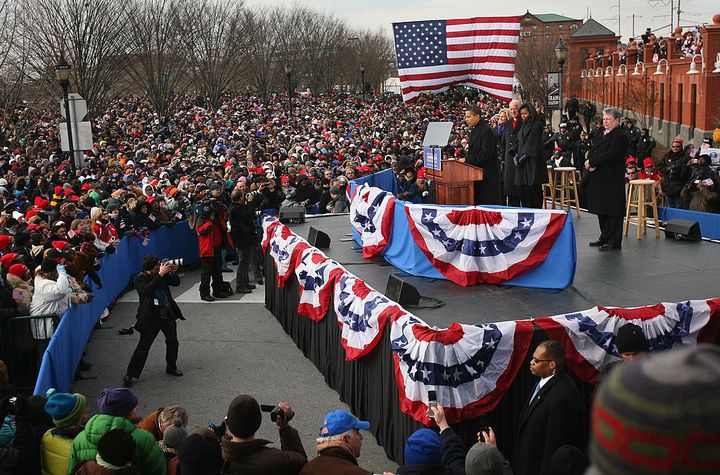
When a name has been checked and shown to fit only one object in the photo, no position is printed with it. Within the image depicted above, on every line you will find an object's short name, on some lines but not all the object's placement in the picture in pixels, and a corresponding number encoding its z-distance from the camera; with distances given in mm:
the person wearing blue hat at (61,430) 5824
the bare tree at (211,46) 57156
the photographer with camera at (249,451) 5180
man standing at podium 12922
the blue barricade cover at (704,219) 13180
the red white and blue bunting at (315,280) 10695
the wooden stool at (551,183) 14412
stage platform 8906
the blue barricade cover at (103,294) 9320
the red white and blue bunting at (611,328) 7738
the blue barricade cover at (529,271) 9367
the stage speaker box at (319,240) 13328
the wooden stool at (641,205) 12078
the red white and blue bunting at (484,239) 9461
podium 12922
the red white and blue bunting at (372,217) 11586
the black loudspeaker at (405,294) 9148
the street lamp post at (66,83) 20250
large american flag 15961
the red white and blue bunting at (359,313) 8688
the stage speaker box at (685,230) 12102
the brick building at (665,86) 36031
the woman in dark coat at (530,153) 12930
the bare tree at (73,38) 34719
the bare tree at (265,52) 71125
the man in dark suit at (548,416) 5938
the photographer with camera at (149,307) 10711
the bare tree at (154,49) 45812
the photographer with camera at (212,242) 14758
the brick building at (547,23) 135112
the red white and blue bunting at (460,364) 7410
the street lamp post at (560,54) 27125
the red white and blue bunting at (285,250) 12523
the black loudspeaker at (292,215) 16078
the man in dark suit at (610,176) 10742
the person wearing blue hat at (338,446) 5012
